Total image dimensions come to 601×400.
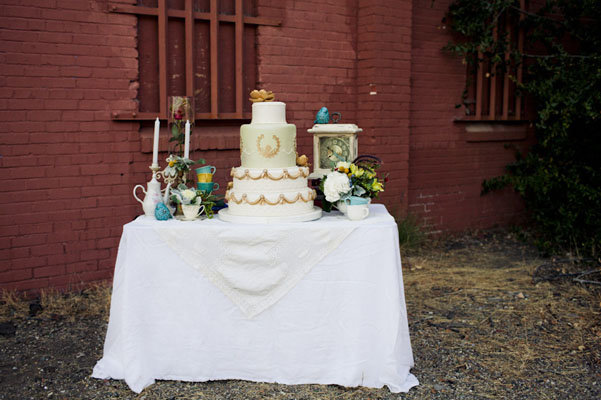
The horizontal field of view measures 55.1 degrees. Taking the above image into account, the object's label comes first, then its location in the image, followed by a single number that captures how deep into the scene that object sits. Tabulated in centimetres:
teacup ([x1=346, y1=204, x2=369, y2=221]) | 336
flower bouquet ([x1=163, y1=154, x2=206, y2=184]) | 348
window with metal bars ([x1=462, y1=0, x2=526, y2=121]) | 726
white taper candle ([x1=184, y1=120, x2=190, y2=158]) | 347
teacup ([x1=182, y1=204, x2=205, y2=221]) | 336
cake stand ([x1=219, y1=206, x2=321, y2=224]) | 326
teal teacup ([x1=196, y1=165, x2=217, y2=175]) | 356
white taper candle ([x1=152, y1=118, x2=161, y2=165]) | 337
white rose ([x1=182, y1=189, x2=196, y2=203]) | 334
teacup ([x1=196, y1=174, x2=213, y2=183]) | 356
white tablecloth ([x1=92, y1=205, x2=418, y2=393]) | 322
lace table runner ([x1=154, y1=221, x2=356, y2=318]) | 320
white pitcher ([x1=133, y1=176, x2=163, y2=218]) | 342
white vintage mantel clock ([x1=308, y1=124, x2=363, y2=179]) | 377
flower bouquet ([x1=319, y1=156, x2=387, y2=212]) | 340
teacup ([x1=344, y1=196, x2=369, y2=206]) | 336
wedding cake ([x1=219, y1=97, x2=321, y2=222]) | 328
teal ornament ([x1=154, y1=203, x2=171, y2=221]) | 336
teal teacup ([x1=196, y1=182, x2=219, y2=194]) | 352
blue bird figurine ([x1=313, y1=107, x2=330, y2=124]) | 386
